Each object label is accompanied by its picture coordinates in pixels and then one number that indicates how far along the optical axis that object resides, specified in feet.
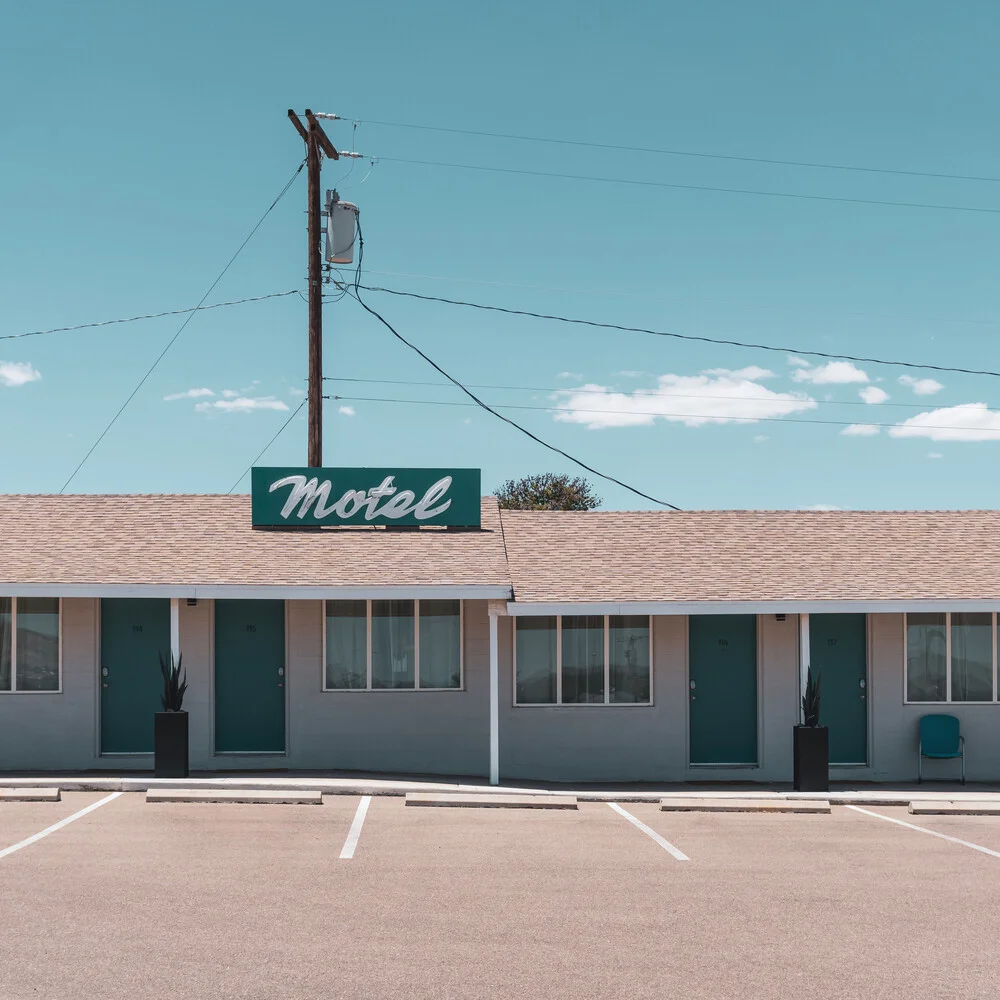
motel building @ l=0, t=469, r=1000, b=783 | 52.06
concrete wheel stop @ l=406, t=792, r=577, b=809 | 44.39
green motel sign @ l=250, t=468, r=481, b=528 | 57.31
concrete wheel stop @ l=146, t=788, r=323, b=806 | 43.52
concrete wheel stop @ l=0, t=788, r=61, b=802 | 43.11
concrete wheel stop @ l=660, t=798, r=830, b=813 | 44.57
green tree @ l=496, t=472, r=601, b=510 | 192.75
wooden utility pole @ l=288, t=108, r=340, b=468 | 65.87
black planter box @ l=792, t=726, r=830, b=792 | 49.60
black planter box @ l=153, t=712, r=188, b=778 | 48.26
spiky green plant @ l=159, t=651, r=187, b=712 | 48.75
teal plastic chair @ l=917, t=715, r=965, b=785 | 53.78
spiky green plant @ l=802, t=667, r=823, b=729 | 50.14
